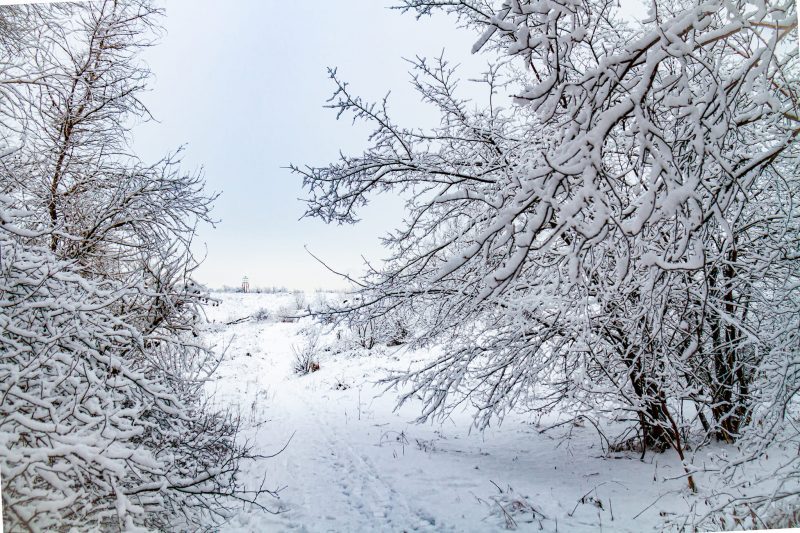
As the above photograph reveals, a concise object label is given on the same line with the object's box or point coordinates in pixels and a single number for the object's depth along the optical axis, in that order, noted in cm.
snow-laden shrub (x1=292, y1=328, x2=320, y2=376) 868
